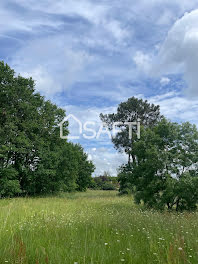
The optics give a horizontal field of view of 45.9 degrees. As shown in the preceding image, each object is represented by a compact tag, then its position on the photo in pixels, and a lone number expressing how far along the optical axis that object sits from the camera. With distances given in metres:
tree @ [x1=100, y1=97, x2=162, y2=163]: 34.50
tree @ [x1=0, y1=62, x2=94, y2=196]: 23.42
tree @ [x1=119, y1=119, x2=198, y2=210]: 12.82
